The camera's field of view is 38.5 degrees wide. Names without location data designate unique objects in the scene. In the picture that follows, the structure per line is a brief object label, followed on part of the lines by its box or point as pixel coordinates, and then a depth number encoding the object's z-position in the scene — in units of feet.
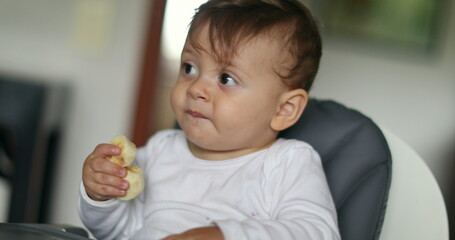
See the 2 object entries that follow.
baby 3.29
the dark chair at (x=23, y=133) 7.57
